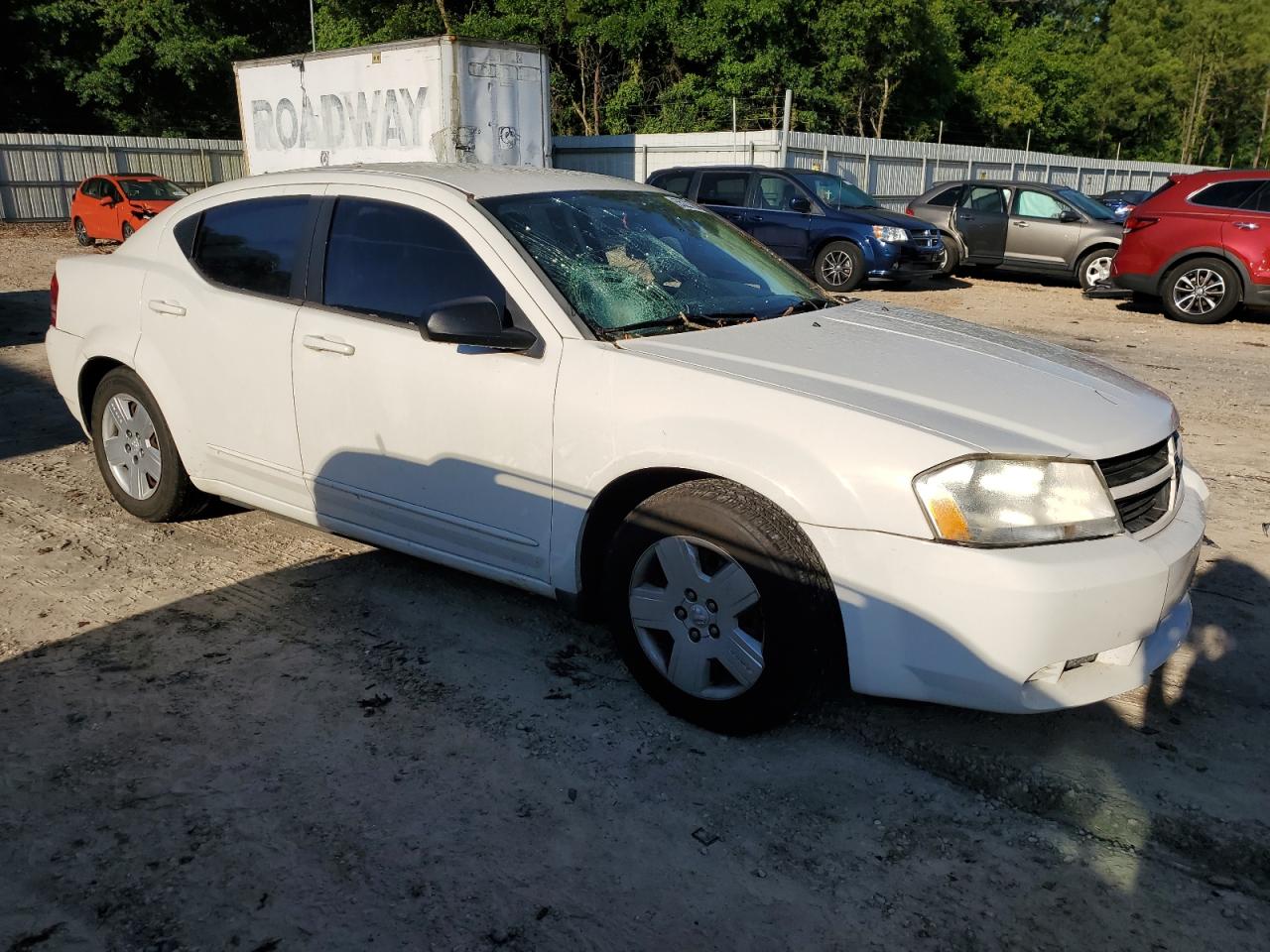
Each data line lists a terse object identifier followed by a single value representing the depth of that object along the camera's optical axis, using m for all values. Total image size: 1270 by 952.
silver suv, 14.98
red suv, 11.42
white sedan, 2.76
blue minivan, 14.40
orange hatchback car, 20.00
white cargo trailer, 16.19
